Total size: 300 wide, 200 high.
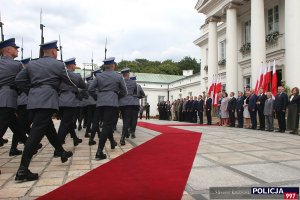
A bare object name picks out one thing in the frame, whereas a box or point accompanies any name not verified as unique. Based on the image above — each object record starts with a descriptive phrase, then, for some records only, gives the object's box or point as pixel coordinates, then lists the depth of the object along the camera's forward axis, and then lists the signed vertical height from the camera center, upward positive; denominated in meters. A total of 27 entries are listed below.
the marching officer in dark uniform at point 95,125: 7.71 -0.34
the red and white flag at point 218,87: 20.31 +1.68
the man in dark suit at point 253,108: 13.80 +0.20
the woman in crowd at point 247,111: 14.59 +0.07
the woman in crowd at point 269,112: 12.69 +0.03
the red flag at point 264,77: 15.68 +1.80
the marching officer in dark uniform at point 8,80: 4.92 +0.51
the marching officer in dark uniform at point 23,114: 6.88 -0.06
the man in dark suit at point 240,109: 14.91 +0.17
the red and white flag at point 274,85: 14.66 +1.33
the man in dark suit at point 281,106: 12.12 +0.26
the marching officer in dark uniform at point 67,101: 6.11 +0.23
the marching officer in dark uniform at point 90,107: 10.22 +0.14
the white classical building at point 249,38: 15.10 +4.74
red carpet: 3.48 -0.91
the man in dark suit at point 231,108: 15.42 +0.22
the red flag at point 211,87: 21.03 +1.70
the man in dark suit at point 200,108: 19.30 +0.27
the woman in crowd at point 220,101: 17.22 +0.64
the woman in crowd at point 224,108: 16.19 +0.23
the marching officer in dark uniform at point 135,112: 9.30 -0.02
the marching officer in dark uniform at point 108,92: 5.89 +0.41
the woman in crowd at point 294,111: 11.68 +0.07
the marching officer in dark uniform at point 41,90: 4.28 +0.32
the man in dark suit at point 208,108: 18.09 +0.25
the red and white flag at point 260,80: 15.91 +1.68
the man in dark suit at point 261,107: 13.45 +0.24
